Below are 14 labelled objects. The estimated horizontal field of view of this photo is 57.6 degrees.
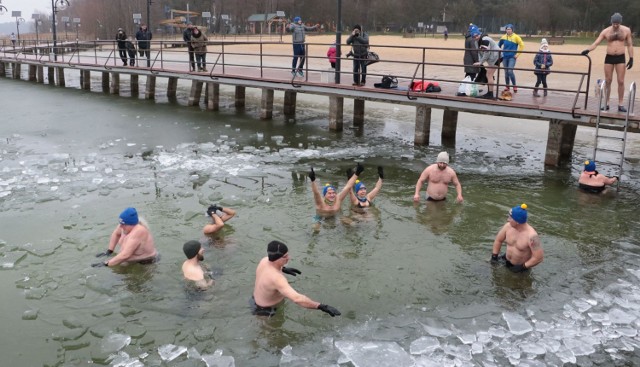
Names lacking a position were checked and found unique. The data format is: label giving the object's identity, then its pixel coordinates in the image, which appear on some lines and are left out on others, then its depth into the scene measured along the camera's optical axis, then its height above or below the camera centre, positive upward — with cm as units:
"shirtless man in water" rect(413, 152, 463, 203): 1027 -220
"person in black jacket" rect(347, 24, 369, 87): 1574 +1
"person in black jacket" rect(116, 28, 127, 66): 2536 -10
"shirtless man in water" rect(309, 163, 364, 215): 967 -243
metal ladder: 1074 -95
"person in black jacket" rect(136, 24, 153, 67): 2440 +31
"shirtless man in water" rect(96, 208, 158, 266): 775 -263
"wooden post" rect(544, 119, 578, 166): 1293 -189
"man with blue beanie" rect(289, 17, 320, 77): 1758 +28
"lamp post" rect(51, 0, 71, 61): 3476 +196
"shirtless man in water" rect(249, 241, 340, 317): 617 -257
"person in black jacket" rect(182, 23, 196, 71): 2118 +5
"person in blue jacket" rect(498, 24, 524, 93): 1444 +26
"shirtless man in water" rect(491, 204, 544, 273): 755 -242
